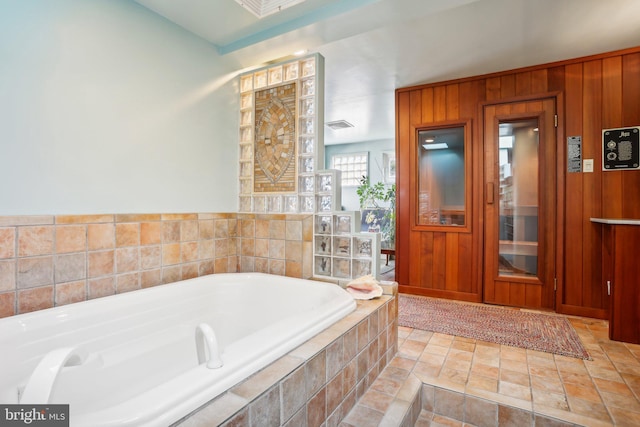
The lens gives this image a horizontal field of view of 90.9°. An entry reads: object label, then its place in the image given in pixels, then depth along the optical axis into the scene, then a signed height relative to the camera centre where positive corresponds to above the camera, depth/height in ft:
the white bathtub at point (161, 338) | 2.76 -1.77
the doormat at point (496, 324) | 7.18 -2.95
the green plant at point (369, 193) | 18.99 +1.23
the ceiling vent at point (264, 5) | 6.53 +4.40
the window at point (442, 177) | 10.77 +1.29
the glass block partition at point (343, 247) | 7.35 -0.82
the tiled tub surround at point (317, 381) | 2.80 -1.86
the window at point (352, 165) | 20.98 +3.27
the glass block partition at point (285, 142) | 7.94 +1.91
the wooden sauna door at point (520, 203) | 9.52 +0.33
